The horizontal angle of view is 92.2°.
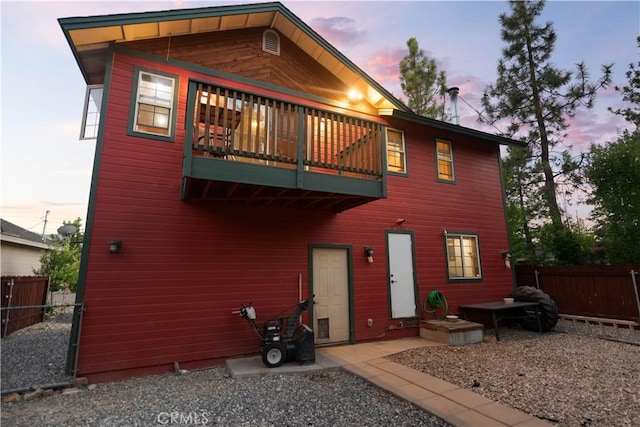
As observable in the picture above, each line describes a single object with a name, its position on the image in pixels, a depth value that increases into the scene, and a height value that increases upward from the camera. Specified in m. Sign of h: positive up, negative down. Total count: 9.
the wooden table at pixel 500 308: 6.98 -0.96
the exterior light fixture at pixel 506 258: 9.02 +0.28
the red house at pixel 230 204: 4.77 +1.25
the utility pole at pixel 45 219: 37.34 +6.05
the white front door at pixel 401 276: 7.24 -0.19
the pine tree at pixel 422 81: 17.20 +10.36
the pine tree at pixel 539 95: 14.41 +8.23
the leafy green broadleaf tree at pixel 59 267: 12.05 +0.08
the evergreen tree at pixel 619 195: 9.10 +2.23
